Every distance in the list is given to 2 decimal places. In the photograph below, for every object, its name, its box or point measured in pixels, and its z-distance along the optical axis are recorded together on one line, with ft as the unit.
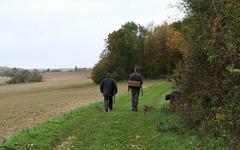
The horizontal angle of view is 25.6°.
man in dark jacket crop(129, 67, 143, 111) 84.53
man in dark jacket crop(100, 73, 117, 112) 86.53
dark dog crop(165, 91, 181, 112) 71.94
